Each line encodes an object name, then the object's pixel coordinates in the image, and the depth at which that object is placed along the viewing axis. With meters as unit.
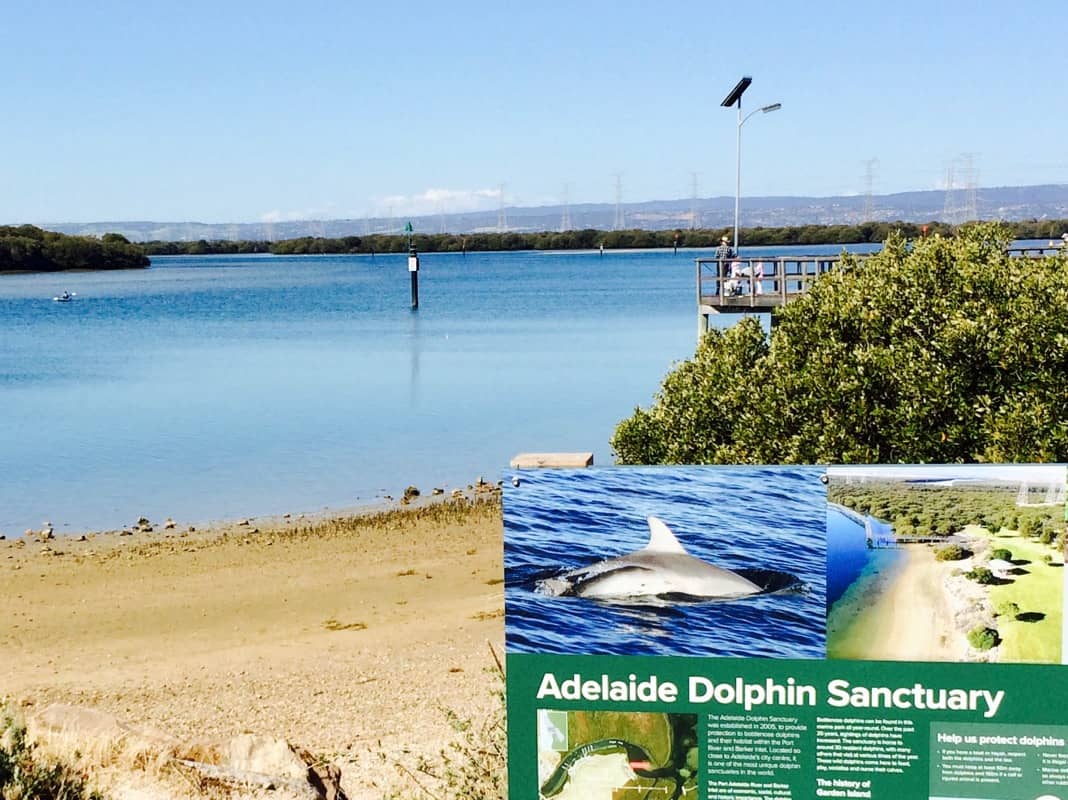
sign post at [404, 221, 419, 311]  88.56
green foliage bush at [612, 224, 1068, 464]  10.66
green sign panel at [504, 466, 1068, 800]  5.62
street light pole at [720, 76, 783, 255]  39.50
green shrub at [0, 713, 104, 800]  7.47
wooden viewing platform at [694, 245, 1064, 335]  27.05
